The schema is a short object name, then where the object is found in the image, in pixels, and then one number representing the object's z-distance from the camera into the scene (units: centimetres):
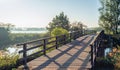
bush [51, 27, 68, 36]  1112
